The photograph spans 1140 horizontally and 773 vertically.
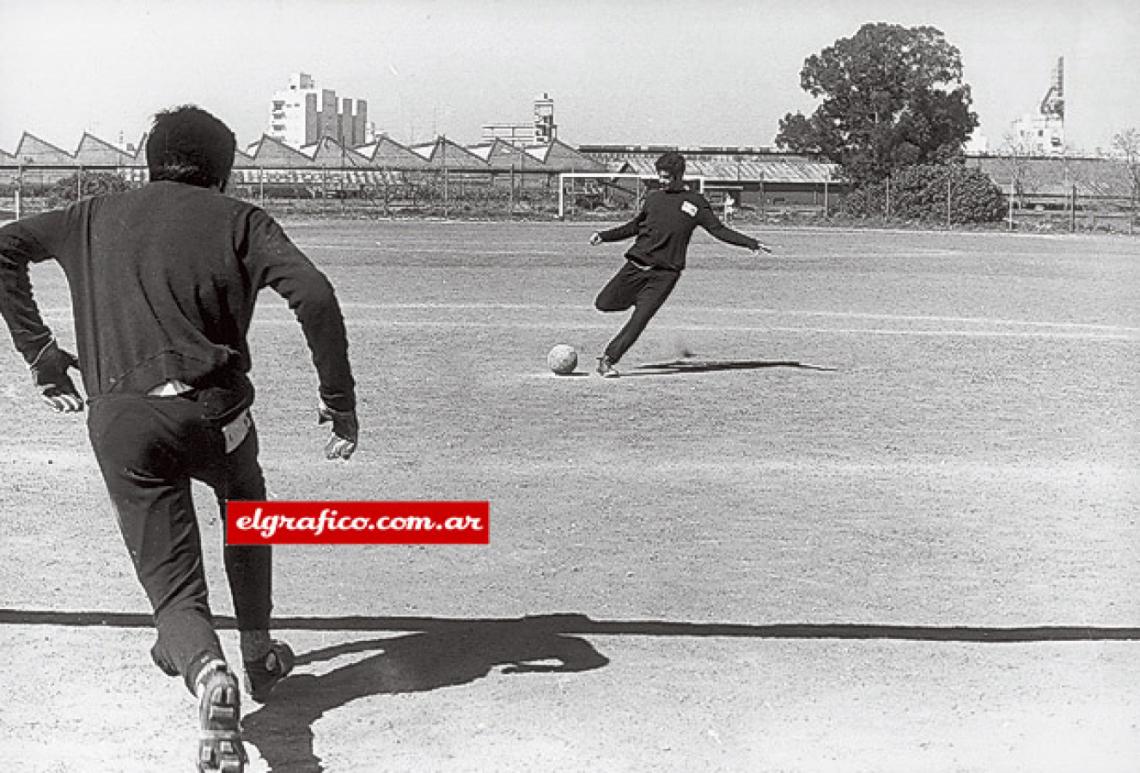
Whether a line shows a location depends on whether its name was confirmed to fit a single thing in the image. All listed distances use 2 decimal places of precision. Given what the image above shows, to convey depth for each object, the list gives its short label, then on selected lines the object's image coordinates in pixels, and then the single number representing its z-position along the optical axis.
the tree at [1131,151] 50.74
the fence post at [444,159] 55.31
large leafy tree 43.53
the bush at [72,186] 45.09
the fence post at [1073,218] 50.16
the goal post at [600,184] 56.71
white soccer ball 12.96
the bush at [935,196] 52.47
